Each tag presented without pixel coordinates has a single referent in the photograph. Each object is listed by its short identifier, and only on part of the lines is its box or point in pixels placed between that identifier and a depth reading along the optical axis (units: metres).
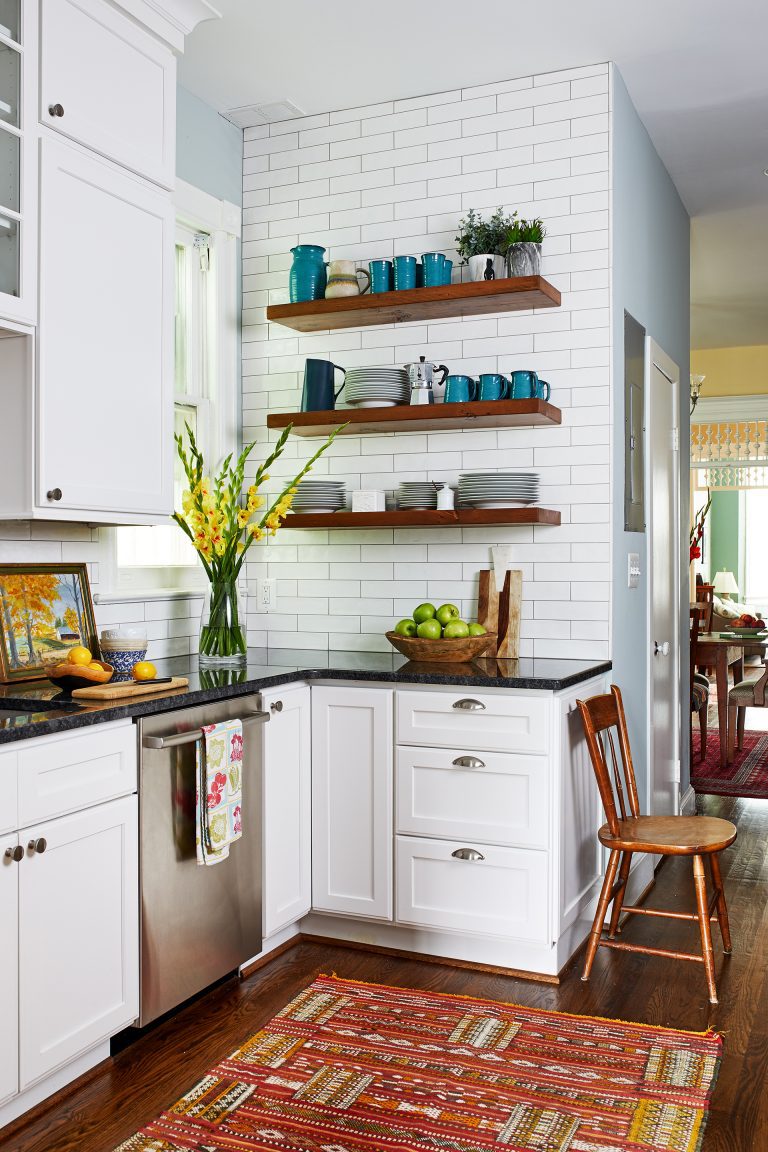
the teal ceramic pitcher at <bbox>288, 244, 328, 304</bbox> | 3.90
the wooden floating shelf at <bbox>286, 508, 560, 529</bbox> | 3.52
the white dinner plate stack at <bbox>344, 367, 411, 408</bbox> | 3.76
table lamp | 10.38
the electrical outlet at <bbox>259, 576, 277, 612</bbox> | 4.21
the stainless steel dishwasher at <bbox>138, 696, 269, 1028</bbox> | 2.62
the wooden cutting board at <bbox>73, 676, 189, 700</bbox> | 2.62
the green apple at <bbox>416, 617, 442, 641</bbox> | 3.45
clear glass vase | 3.33
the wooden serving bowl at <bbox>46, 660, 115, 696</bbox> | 2.71
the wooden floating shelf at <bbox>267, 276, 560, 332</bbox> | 3.53
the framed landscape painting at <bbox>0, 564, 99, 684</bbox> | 2.90
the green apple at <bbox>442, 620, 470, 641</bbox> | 3.44
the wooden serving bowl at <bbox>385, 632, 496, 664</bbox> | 3.43
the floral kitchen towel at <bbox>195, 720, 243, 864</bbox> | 2.75
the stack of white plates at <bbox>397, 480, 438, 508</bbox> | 3.76
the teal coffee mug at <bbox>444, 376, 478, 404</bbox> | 3.64
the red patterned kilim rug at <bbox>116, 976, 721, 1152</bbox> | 2.26
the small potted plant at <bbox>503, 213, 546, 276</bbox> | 3.56
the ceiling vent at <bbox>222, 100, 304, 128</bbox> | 4.00
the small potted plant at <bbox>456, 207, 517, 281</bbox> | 3.61
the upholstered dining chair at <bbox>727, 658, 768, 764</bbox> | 6.55
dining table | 6.53
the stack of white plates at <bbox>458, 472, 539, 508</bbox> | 3.59
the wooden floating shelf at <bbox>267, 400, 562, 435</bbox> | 3.50
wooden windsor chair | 3.05
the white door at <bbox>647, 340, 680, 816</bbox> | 4.39
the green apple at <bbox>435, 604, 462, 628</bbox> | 3.49
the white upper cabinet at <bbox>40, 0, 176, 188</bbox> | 2.67
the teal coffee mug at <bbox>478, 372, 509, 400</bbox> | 3.59
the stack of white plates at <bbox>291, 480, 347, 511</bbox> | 3.91
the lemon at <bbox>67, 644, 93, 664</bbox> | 2.79
